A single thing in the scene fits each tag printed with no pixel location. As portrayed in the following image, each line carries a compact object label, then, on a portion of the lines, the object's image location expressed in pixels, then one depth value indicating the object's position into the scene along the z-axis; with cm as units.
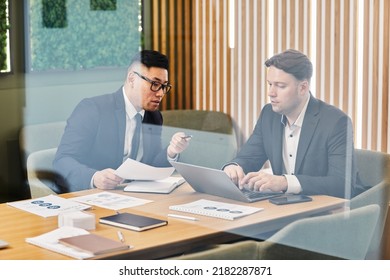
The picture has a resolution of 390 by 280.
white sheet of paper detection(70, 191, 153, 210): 311
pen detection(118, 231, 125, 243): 271
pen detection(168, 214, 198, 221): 295
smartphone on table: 300
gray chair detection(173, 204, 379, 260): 269
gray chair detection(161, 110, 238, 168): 312
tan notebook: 263
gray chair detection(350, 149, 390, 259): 292
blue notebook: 282
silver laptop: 307
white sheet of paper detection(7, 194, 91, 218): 306
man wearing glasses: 315
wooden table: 272
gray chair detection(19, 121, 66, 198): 312
